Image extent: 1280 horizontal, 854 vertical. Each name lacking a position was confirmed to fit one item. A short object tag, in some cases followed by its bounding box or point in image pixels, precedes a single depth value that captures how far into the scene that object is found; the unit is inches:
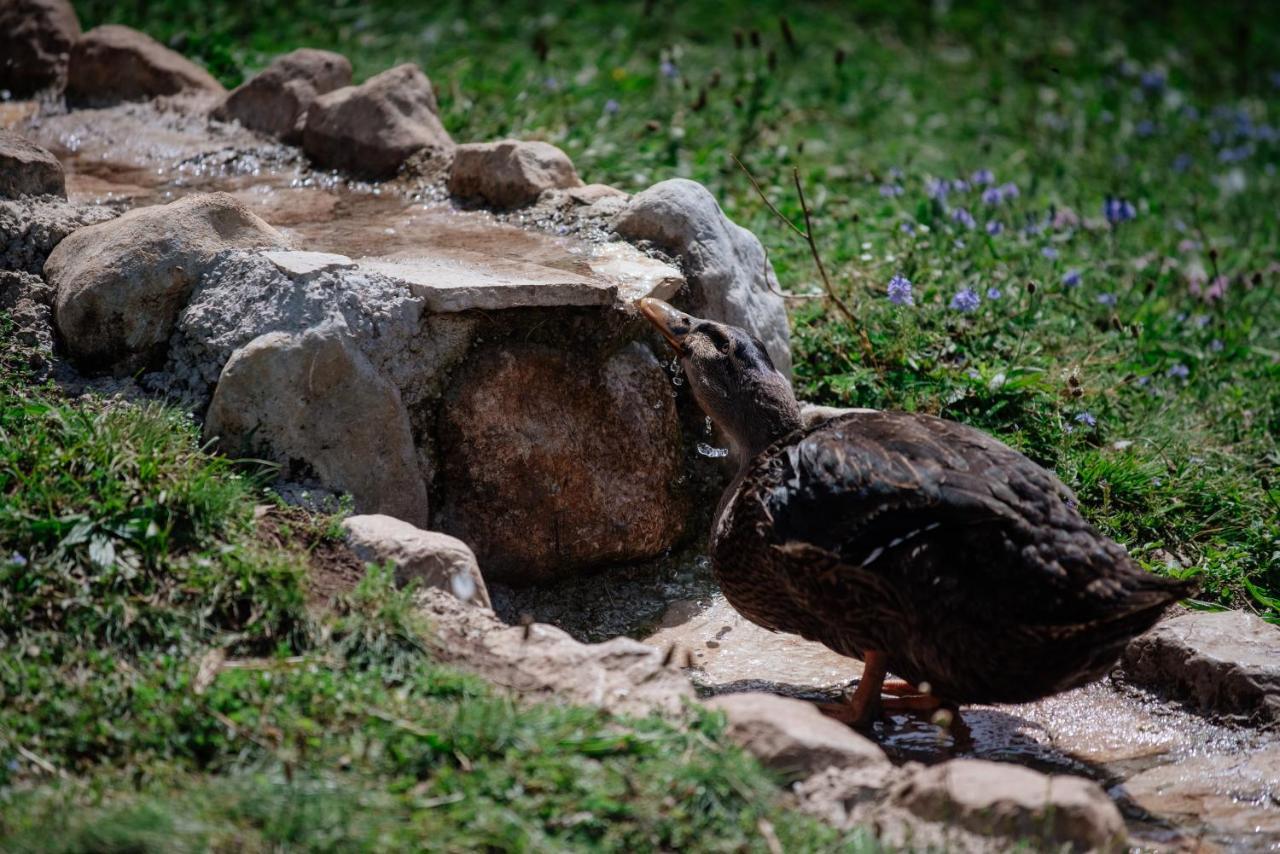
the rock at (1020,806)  229.9
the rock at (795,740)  247.9
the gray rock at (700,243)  407.5
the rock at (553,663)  269.1
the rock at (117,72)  538.0
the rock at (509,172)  439.8
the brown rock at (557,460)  362.0
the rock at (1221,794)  288.2
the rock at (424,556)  301.7
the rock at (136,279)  340.2
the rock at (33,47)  543.8
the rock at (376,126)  474.9
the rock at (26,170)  374.0
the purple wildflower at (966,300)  452.8
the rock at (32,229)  363.9
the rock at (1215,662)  329.4
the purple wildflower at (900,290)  448.4
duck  286.5
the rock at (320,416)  326.3
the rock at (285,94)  507.8
